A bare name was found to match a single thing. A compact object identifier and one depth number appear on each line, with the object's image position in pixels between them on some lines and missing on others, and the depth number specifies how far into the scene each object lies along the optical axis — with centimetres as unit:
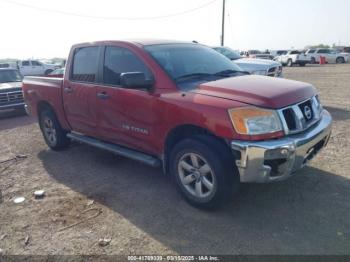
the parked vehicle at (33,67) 2833
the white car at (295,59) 3472
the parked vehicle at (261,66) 849
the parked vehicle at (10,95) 983
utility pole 3028
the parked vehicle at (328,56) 3503
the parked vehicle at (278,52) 4649
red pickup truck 309
